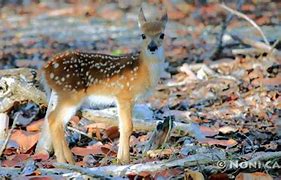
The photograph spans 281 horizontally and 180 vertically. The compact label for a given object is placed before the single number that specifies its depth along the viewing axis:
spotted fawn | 11.94
